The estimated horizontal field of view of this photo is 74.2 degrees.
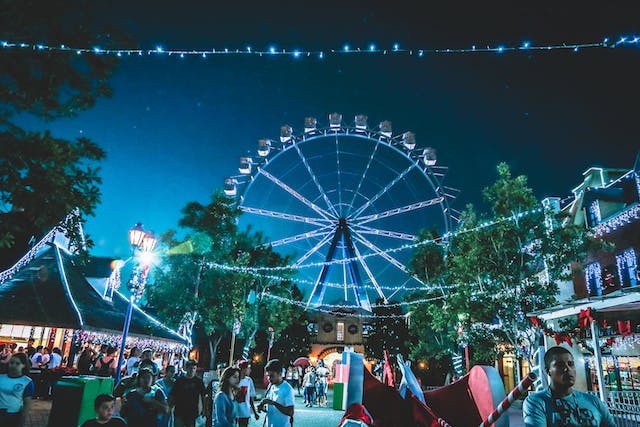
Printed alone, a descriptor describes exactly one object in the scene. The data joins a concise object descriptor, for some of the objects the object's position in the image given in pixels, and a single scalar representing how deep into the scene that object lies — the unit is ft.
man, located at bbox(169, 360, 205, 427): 21.21
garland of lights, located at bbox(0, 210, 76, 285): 45.52
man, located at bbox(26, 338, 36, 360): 48.93
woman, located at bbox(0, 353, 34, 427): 17.35
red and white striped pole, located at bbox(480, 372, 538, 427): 7.84
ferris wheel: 93.25
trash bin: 17.62
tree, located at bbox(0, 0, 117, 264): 20.03
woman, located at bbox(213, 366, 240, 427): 18.66
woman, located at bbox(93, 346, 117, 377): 43.80
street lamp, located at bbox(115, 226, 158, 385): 34.88
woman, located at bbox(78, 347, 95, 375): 42.78
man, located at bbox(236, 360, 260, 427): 23.72
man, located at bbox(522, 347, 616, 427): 9.51
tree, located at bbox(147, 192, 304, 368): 78.07
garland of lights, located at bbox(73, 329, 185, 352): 49.85
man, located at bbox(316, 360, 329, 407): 70.79
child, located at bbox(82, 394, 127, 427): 13.23
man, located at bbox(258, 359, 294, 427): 20.21
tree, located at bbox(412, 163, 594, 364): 54.70
